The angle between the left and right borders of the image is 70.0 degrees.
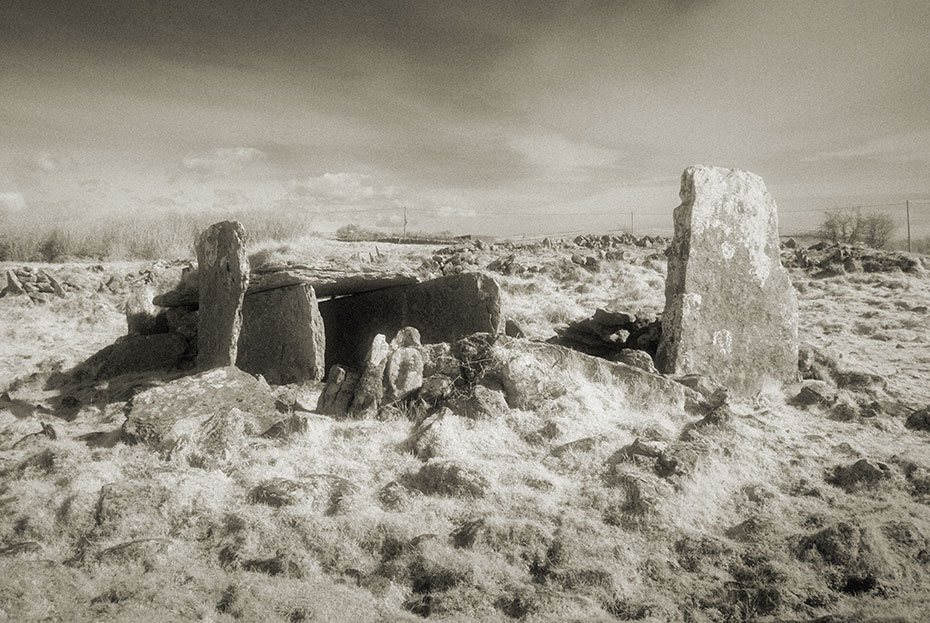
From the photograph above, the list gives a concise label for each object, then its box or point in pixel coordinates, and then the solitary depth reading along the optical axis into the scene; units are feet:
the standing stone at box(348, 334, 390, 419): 17.31
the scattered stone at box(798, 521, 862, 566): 10.46
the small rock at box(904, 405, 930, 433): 16.88
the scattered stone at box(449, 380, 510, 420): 16.46
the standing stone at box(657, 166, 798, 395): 20.13
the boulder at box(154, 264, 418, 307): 21.07
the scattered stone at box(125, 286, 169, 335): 26.78
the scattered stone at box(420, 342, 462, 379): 18.65
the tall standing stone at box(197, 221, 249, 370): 20.56
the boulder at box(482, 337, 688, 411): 17.42
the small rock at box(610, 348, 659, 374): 19.27
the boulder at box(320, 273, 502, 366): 23.61
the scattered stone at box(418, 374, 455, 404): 17.56
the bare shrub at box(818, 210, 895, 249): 72.64
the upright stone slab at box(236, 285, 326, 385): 21.43
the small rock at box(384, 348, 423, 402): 17.92
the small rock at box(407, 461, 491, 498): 13.03
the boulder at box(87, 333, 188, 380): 24.06
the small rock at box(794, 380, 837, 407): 18.58
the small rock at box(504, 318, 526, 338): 25.32
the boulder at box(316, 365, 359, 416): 17.79
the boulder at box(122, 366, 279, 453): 16.01
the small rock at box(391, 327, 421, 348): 19.99
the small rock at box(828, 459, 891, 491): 13.56
